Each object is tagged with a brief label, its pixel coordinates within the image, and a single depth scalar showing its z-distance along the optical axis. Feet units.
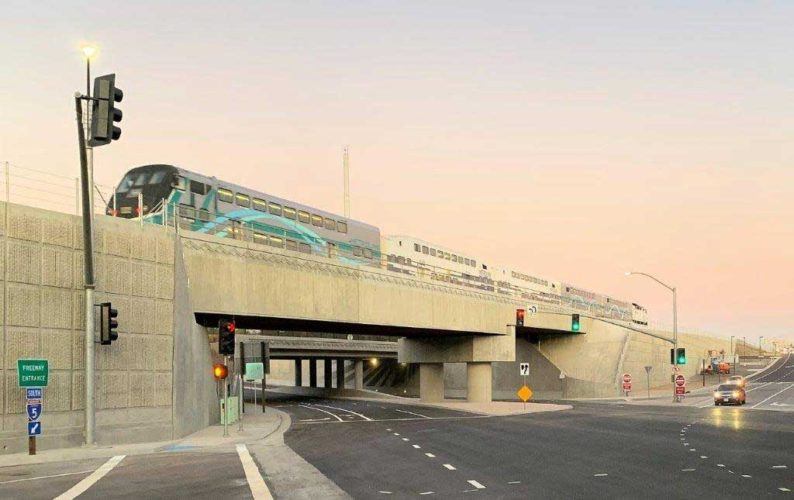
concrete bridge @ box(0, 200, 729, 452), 77.41
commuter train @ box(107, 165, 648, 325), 129.90
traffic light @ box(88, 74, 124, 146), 67.62
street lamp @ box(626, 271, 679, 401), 195.54
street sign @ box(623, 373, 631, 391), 214.28
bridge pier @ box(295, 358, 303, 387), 437.17
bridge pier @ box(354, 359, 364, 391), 375.86
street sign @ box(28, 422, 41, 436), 73.82
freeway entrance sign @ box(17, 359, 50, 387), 73.20
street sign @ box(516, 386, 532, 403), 158.81
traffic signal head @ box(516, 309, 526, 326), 177.20
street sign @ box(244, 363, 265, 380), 229.39
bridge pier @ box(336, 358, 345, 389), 391.18
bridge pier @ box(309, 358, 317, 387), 423.64
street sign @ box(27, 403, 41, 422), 73.61
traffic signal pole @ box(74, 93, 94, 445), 78.59
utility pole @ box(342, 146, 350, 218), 443.73
